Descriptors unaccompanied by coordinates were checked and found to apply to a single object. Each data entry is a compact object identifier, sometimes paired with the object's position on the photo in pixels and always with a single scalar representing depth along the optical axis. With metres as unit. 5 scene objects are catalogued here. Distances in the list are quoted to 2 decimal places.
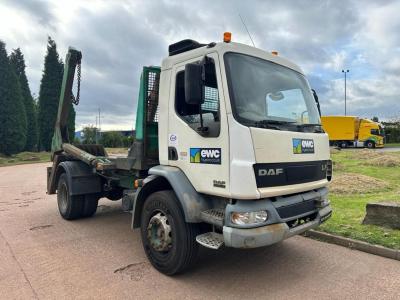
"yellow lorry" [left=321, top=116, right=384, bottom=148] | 37.50
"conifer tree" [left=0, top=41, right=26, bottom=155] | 33.81
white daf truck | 3.80
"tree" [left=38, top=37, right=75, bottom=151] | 40.12
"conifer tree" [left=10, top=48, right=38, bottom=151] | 40.19
